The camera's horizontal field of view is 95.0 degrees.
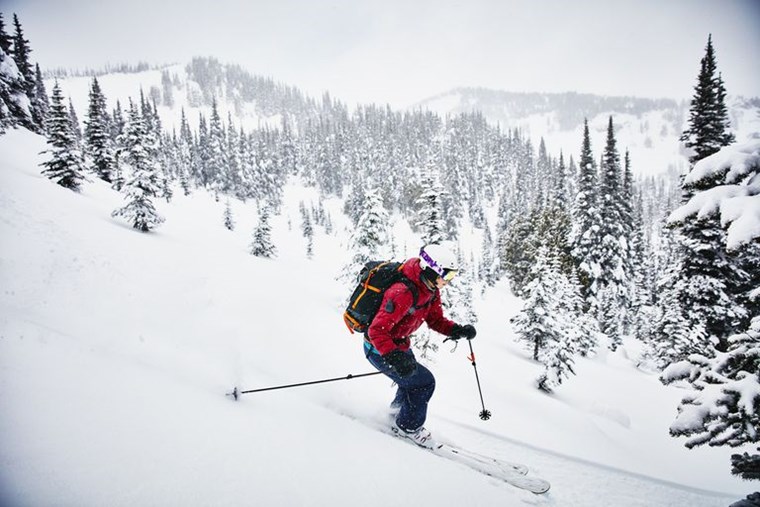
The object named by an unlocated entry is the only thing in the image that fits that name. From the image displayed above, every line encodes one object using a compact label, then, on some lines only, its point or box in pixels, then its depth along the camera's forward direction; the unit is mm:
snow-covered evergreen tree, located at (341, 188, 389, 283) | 19812
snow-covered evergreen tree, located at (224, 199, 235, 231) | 43531
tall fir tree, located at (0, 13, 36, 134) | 14680
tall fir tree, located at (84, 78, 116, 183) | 30281
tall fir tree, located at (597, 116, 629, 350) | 29156
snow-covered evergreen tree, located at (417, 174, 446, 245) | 18875
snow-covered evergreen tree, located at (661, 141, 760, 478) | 2865
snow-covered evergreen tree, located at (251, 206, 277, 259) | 29203
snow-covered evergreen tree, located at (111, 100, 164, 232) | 16703
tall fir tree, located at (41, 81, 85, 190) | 18578
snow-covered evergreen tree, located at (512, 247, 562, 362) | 16938
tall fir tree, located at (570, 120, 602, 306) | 29281
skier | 3973
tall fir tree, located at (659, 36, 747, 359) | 15688
